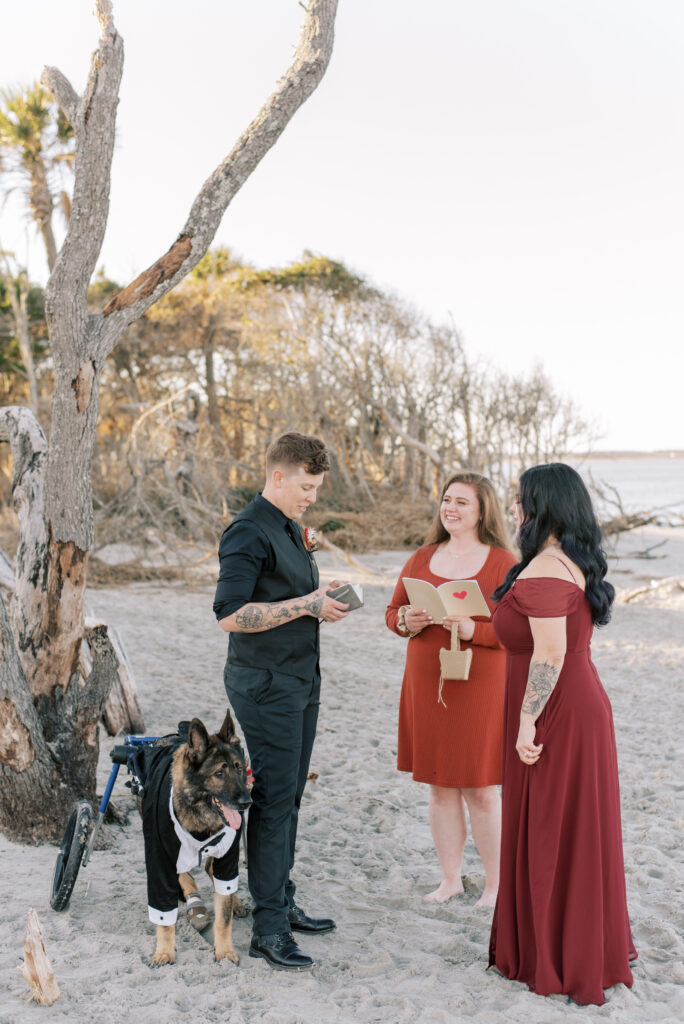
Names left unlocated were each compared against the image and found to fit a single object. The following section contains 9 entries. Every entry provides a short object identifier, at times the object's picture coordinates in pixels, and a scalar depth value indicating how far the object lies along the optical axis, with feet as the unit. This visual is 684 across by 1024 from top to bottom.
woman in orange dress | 12.84
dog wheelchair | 12.41
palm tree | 70.49
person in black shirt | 10.70
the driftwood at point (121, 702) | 21.77
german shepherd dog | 10.68
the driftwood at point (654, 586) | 44.24
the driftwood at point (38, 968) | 9.74
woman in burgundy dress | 10.14
